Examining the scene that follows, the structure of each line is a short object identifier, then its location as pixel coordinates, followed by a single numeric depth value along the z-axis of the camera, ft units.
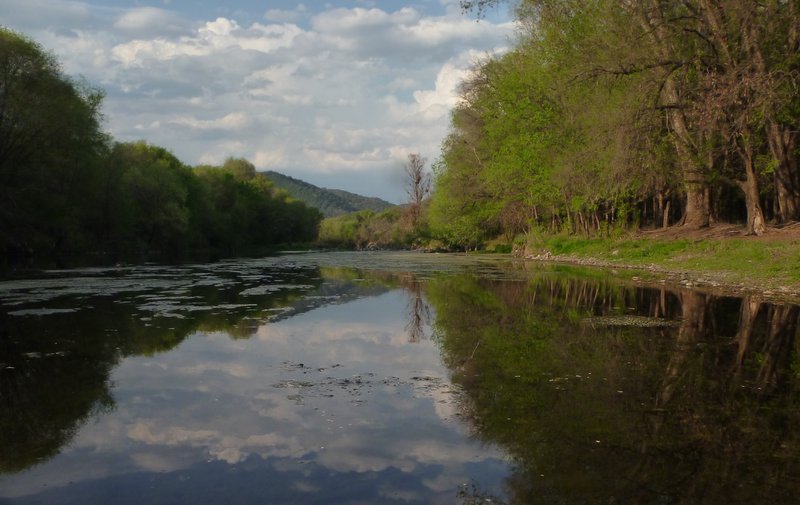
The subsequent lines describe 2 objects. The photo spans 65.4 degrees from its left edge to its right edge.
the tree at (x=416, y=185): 300.20
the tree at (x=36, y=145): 146.61
